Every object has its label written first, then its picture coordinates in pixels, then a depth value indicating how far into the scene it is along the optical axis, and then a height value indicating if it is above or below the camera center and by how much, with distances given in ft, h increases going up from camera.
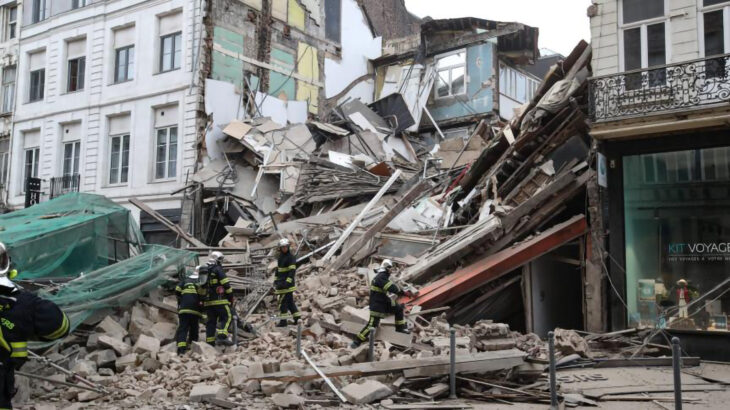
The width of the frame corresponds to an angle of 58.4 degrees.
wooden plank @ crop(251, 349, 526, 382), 27.84 -3.66
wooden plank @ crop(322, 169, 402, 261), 51.51 +5.39
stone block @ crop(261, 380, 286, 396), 27.37 -4.48
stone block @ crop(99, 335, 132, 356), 34.17 -3.50
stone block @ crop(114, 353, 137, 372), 33.35 -4.28
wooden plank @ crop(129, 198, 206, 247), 57.21 +4.91
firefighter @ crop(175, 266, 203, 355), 35.73 -1.78
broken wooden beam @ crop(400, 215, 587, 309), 43.09 +1.06
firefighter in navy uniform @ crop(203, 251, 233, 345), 36.24 -1.33
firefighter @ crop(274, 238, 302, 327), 39.37 -0.29
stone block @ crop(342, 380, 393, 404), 26.27 -4.50
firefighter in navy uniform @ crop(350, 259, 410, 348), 34.55 -1.28
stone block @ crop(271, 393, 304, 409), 26.11 -4.83
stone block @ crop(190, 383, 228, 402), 26.86 -4.68
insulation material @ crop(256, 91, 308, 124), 76.38 +20.44
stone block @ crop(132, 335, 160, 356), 34.42 -3.54
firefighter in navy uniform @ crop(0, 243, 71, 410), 17.42 -1.23
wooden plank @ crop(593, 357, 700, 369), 34.73 -4.18
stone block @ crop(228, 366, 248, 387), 28.32 -4.20
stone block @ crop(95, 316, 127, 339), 36.37 -2.79
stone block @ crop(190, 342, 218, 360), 33.68 -3.71
